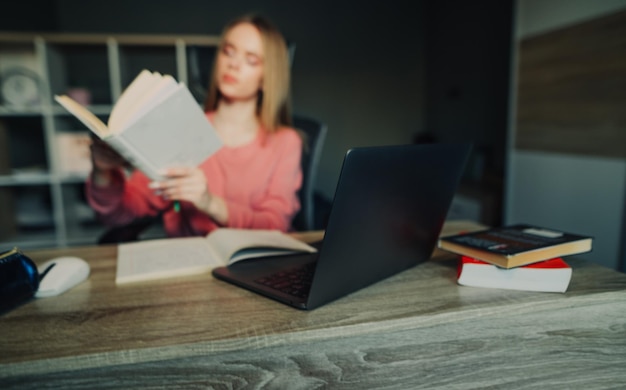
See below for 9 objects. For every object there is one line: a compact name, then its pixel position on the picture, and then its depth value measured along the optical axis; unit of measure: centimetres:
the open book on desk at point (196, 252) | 83
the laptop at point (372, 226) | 60
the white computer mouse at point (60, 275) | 72
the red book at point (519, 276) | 70
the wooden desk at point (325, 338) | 54
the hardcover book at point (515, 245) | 72
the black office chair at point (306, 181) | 160
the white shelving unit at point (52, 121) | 270
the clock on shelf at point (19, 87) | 269
